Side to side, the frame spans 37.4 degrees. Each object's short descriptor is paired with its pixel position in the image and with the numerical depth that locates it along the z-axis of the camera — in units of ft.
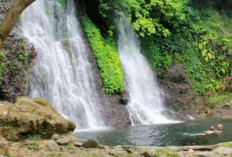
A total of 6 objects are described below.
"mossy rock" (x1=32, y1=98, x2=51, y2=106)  24.32
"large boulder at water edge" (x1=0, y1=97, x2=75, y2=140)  20.58
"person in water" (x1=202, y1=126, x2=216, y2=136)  31.60
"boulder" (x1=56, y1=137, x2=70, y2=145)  20.56
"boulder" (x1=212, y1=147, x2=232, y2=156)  19.58
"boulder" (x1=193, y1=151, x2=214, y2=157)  19.17
